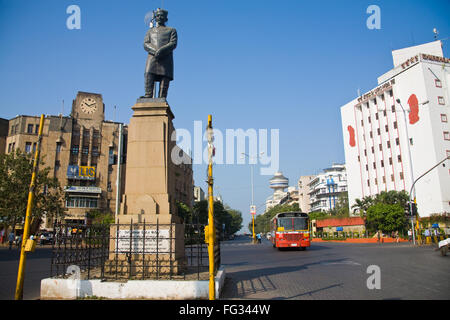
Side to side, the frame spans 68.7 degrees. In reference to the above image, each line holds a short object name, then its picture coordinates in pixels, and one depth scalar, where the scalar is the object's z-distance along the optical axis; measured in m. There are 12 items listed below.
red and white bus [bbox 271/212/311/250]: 23.06
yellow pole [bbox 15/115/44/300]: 6.46
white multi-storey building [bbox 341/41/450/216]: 44.09
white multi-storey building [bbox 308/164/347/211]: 89.56
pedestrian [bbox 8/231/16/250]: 26.54
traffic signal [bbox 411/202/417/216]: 24.84
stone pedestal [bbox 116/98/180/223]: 8.65
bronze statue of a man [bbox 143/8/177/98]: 9.89
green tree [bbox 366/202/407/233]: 37.97
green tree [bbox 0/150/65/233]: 29.36
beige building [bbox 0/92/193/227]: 49.69
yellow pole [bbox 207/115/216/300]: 5.84
